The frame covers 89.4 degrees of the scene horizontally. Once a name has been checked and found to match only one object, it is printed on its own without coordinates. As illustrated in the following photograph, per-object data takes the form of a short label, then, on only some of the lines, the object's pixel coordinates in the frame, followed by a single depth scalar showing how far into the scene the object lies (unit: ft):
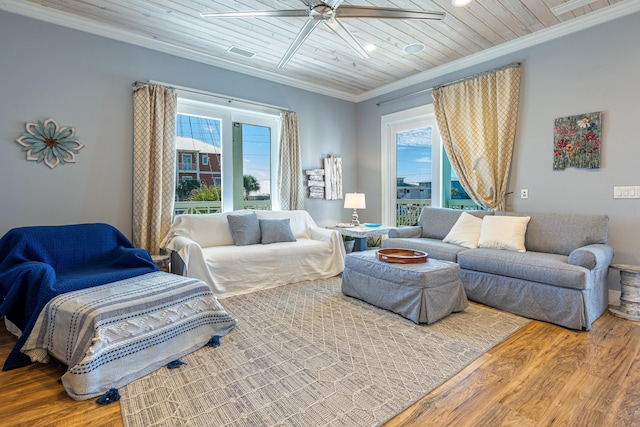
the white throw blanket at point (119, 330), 5.71
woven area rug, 5.12
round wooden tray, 9.32
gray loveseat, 8.18
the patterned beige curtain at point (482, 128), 12.20
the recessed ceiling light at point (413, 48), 12.10
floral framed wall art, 10.30
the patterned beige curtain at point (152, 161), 11.48
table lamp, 15.47
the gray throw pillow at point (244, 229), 12.38
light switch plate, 9.66
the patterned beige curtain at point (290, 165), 15.25
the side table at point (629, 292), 8.79
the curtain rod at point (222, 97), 12.10
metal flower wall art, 9.75
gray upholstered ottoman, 8.41
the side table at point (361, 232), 14.32
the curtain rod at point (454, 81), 12.16
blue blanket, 6.65
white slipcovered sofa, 10.52
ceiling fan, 7.93
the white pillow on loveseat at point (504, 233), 10.44
